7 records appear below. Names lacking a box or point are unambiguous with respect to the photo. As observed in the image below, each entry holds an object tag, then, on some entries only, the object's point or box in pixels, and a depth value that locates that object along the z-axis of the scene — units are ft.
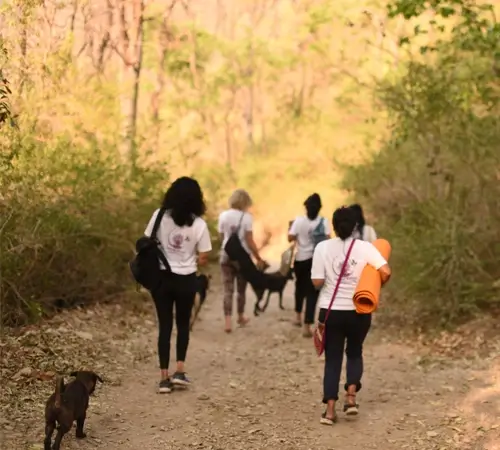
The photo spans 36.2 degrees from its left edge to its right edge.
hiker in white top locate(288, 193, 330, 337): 30.30
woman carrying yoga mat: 18.34
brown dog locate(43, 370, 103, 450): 15.55
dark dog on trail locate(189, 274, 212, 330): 29.91
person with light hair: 30.58
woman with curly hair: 20.39
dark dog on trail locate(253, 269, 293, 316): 34.91
